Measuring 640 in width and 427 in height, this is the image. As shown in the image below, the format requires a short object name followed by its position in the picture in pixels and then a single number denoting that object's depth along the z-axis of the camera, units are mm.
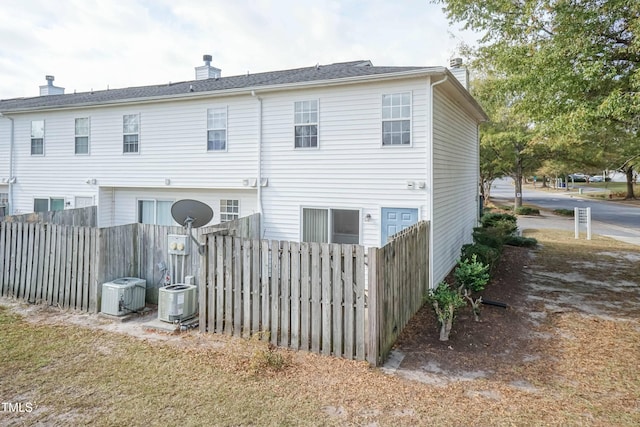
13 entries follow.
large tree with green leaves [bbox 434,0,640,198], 8117
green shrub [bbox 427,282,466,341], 6453
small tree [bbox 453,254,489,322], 8234
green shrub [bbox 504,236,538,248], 15633
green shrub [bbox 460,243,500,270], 10219
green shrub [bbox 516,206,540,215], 28656
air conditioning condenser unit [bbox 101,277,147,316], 7312
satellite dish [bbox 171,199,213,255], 8359
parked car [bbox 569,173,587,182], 80656
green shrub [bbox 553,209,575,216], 28153
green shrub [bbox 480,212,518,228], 18275
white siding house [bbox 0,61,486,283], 9273
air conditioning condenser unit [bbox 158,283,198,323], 6855
